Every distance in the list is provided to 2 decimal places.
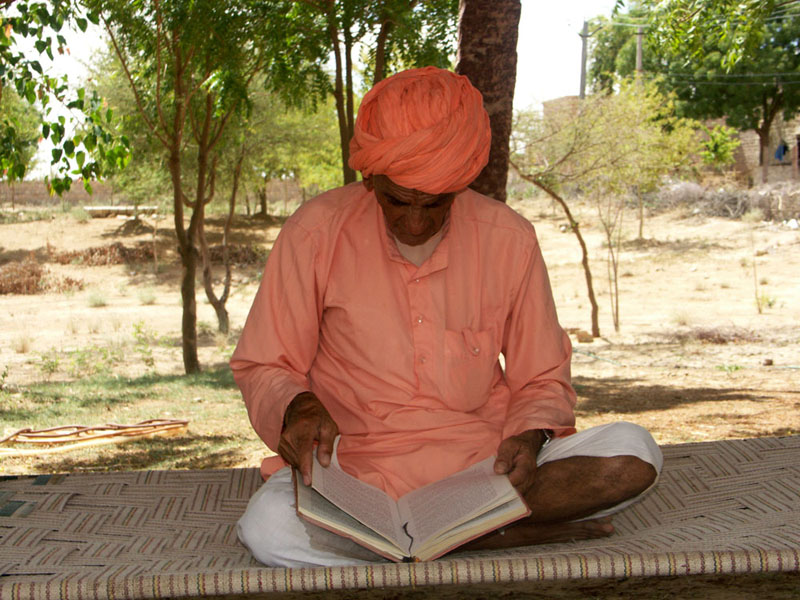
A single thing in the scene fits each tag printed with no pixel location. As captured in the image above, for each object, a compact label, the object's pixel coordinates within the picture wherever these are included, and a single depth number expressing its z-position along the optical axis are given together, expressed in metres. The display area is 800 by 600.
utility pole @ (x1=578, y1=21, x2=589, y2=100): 32.17
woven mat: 1.80
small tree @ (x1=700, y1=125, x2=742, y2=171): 32.03
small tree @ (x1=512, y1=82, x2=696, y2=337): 14.43
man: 2.13
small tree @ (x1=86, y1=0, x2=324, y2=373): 6.38
